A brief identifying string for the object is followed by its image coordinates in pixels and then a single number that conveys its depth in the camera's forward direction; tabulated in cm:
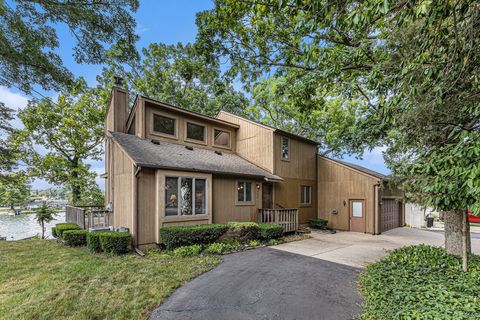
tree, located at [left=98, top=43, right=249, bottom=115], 1972
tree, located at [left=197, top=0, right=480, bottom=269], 377
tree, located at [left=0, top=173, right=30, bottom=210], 2480
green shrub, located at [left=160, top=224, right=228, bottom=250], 798
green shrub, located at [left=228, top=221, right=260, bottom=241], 940
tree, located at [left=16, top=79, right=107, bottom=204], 1750
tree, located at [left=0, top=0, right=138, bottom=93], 482
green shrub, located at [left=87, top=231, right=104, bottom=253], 791
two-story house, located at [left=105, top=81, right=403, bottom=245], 845
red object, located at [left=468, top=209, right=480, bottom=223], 1695
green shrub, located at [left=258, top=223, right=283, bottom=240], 989
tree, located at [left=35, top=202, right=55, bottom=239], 1287
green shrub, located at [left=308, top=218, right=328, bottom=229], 1343
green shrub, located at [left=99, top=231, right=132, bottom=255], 750
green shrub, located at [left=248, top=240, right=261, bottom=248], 903
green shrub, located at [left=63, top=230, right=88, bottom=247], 917
